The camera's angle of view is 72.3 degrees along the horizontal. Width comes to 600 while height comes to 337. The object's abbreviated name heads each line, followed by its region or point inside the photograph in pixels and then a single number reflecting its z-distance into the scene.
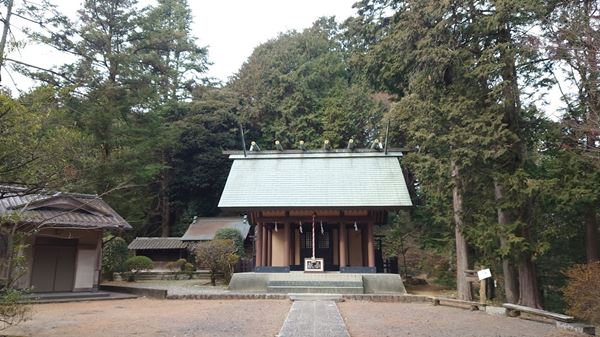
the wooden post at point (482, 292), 10.66
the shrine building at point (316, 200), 16.31
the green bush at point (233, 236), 22.07
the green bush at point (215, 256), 17.52
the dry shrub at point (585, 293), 7.59
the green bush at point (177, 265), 23.84
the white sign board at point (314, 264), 16.02
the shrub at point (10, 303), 5.52
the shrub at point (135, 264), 19.80
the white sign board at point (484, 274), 10.38
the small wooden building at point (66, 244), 13.14
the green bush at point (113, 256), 18.86
